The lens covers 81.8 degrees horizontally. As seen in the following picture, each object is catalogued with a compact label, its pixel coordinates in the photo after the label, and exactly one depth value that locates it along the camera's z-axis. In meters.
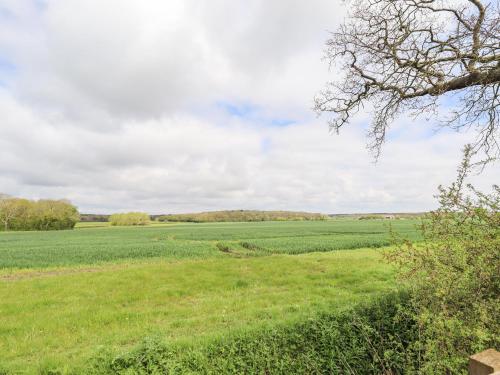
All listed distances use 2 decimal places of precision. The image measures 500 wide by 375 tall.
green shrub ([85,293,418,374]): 4.56
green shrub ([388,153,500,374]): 3.53
